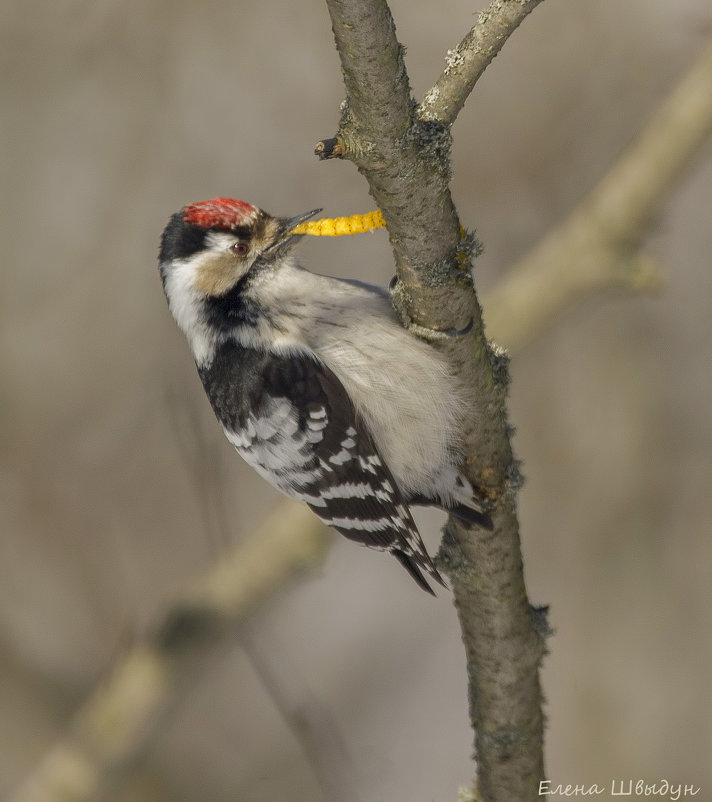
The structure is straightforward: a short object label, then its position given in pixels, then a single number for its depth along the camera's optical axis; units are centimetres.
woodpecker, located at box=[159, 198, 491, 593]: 626
